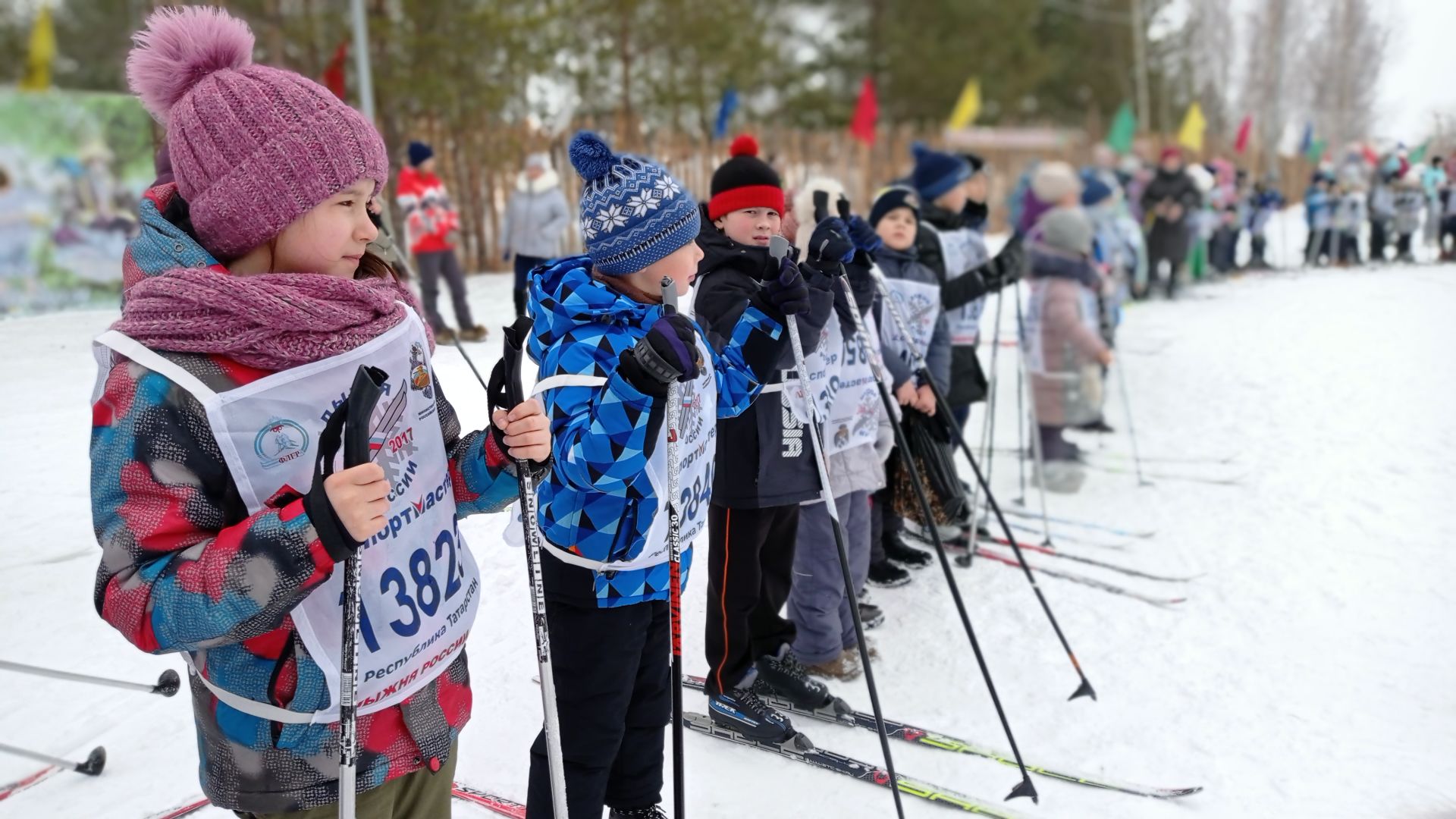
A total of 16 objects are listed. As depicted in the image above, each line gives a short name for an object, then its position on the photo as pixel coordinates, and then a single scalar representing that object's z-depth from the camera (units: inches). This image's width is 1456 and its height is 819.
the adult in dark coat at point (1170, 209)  505.4
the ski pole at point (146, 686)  118.0
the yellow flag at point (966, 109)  746.8
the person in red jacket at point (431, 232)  316.5
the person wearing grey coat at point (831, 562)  142.3
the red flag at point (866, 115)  605.6
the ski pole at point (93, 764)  116.6
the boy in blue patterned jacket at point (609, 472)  84.7
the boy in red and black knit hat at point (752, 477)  119.2
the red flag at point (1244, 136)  724.7
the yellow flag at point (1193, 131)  639.1
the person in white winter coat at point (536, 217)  325.1
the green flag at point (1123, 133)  721.6
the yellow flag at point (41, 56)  325.4
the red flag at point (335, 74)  328.2
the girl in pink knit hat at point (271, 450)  49.7
